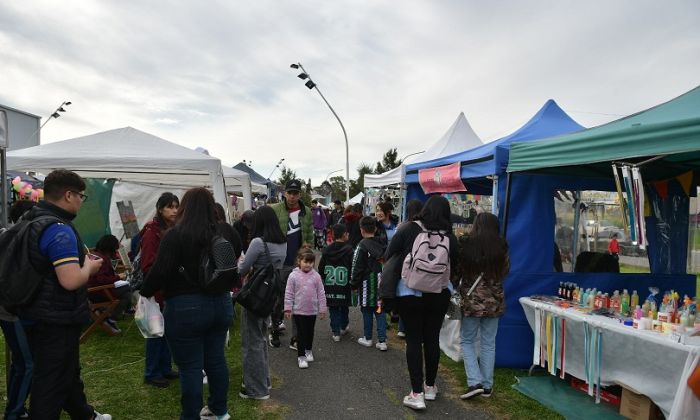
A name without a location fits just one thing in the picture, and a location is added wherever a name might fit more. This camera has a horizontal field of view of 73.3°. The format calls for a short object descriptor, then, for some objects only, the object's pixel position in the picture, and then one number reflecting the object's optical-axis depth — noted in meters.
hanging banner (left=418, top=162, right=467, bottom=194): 5.68
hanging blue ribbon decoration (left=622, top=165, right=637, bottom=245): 3.26
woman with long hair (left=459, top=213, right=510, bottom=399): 3.98
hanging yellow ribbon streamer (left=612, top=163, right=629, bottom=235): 3.34
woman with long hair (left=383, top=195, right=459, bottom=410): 3.63
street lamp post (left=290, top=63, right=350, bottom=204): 17.83
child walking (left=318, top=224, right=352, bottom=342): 5.42
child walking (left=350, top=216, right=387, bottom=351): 5.24
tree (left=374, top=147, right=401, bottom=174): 50.16
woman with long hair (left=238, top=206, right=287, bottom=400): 3.80
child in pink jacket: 4.72
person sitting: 5.41
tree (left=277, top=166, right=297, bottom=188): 54.94
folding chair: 5.20
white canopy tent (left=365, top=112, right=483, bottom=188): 8.48
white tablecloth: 2.91
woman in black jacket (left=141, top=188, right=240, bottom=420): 2.68
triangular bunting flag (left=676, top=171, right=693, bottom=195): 4.93
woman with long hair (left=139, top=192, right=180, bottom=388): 3.70
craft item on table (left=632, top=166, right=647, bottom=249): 3.20
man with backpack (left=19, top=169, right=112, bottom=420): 2.42
